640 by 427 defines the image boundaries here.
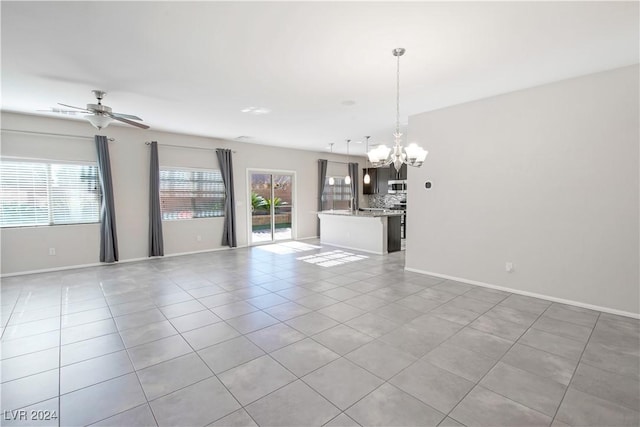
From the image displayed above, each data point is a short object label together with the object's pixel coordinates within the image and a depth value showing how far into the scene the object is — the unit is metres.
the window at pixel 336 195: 9.84
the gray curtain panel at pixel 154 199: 6.33
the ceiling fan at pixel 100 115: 3.67
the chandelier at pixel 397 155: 2.95
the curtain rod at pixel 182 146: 6.33
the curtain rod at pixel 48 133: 5.00
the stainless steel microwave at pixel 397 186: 9.58
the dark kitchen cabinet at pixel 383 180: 10.05
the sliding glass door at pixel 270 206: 8.24
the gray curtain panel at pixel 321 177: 9.41
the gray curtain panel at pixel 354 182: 10.38
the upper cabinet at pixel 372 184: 10.50
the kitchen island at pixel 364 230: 6.95
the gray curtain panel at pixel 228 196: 7.35
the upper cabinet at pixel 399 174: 9.71
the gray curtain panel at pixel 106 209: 5.67
